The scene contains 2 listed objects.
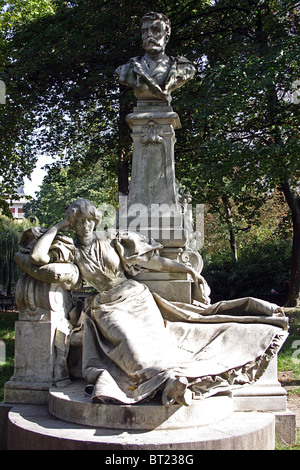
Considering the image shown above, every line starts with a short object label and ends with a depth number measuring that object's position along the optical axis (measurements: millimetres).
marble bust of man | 6707
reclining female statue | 4633
